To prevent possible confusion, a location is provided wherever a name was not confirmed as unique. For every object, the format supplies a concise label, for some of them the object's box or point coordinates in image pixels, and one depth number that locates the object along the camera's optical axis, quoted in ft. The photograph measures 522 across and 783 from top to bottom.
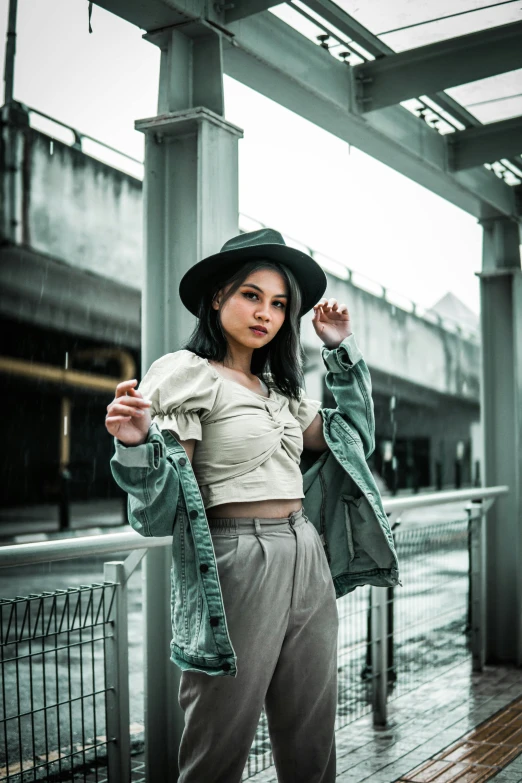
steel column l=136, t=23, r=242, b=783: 9.90
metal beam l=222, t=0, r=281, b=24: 10.06
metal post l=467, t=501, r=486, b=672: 17.25
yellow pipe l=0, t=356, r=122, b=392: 77.82
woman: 6.73
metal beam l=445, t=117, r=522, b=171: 15.92
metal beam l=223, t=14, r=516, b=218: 11.26
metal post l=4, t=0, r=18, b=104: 37.35
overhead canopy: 11.08
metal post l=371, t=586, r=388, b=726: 13.82
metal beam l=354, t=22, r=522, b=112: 12.69
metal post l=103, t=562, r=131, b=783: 9.13
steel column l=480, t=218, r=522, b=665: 18.19
